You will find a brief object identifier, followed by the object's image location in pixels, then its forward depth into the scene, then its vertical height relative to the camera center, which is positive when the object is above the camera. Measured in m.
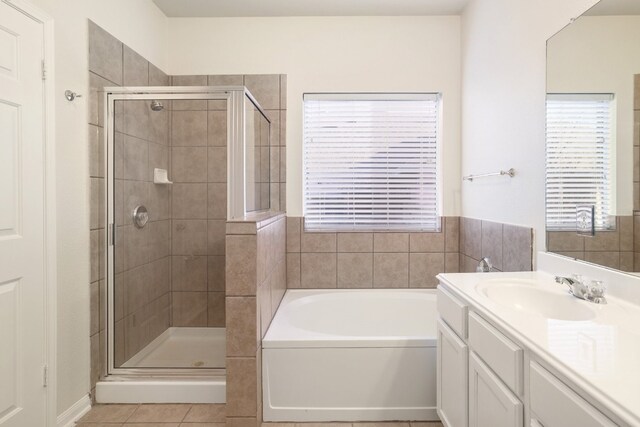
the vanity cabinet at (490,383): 0.80 -0.51
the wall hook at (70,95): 1.76 +0.56
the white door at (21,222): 1.44 -0.07
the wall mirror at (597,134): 1.22 +0.28
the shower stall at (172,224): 2.01 -0.11
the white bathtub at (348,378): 1.85 -0.89
